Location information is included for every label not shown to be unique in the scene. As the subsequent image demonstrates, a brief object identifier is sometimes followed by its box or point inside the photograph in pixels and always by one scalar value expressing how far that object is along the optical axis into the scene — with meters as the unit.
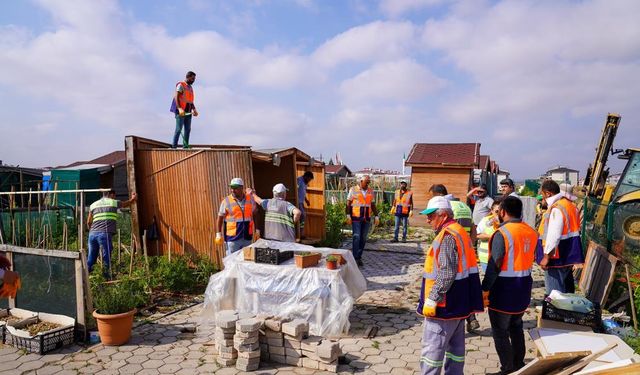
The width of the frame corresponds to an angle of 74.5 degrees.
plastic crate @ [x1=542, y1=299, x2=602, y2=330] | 4.45
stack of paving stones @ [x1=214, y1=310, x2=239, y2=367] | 4.58
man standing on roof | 8.95
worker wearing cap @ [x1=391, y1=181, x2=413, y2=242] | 12.62
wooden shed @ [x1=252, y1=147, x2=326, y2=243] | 9.34
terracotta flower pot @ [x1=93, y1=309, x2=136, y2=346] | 5.02
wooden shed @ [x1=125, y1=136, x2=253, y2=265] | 8.02
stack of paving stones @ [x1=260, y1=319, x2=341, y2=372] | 4.42
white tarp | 5.26
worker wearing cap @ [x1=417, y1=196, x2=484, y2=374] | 3.46
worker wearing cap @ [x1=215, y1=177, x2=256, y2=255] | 6.69
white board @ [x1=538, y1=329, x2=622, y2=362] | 3.54
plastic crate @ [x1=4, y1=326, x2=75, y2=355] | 4.86
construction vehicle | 6.63
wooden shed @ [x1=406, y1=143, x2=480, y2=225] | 16.02
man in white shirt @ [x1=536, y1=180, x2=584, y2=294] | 5.25
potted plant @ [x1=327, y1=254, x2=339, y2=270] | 5.45
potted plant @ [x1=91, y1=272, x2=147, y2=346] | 5.03
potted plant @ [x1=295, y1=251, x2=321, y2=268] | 5.48
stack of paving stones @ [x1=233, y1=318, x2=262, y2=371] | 4.45
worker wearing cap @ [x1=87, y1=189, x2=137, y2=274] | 7.42
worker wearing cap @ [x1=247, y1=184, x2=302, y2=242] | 6.72
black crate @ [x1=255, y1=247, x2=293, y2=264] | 5.70
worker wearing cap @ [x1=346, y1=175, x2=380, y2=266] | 9.08
